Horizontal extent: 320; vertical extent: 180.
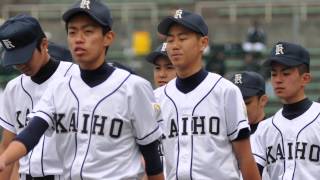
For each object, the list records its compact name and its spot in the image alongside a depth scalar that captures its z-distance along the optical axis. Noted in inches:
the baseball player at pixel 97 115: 384.2
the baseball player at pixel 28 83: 446.0
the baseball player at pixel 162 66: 575.8
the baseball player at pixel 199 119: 434.6
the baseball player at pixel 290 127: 492.4
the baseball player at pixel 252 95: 573.3
